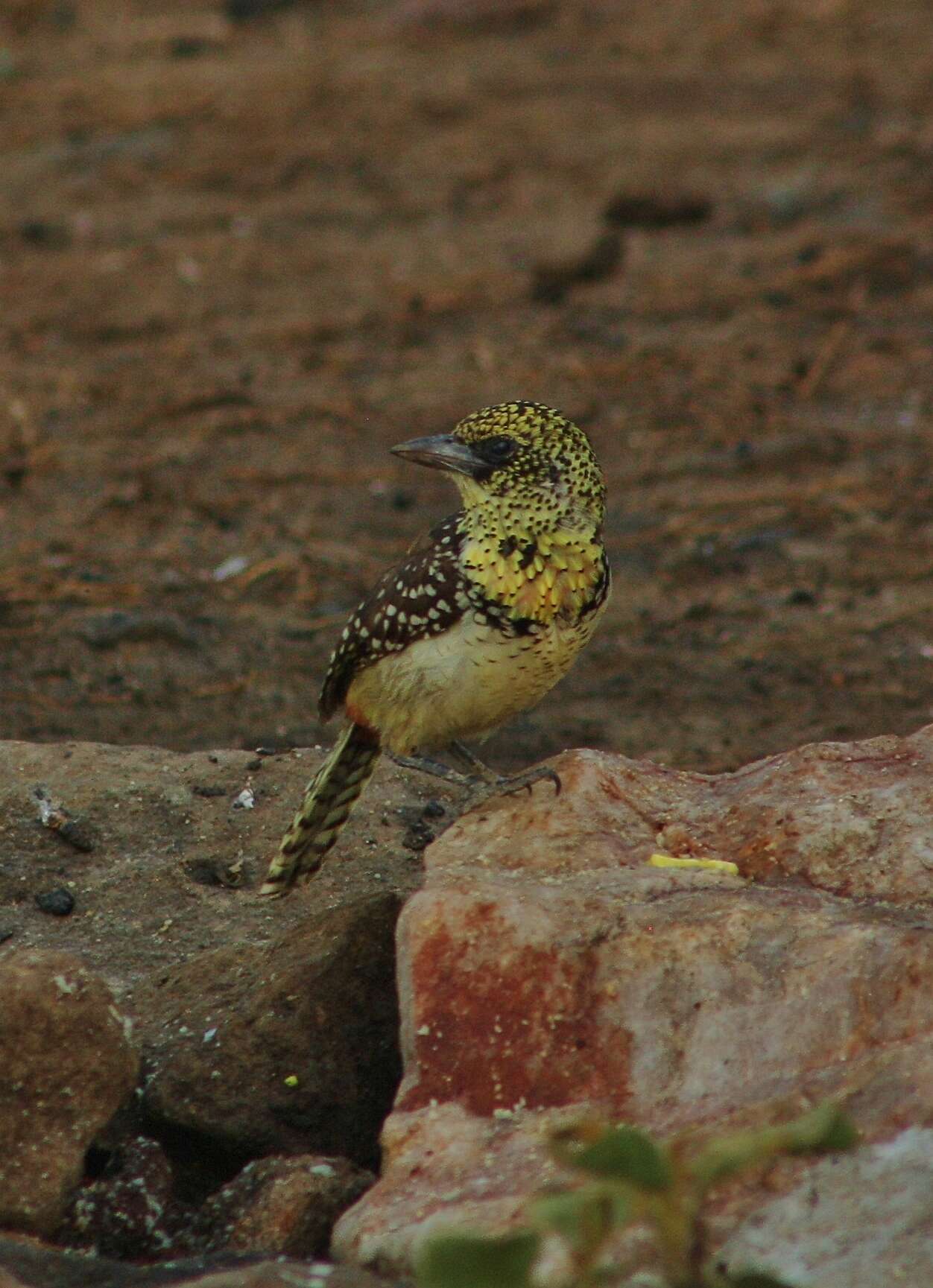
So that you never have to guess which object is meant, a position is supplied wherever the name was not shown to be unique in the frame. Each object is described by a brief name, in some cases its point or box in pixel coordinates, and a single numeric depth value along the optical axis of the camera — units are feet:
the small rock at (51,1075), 26.16
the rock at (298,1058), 28.09
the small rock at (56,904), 34.35
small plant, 18.88
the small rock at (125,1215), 26.17
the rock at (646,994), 24.02
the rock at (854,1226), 20.71
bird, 33.17
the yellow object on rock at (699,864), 28.99
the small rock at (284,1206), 25.23
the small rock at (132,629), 50.72
